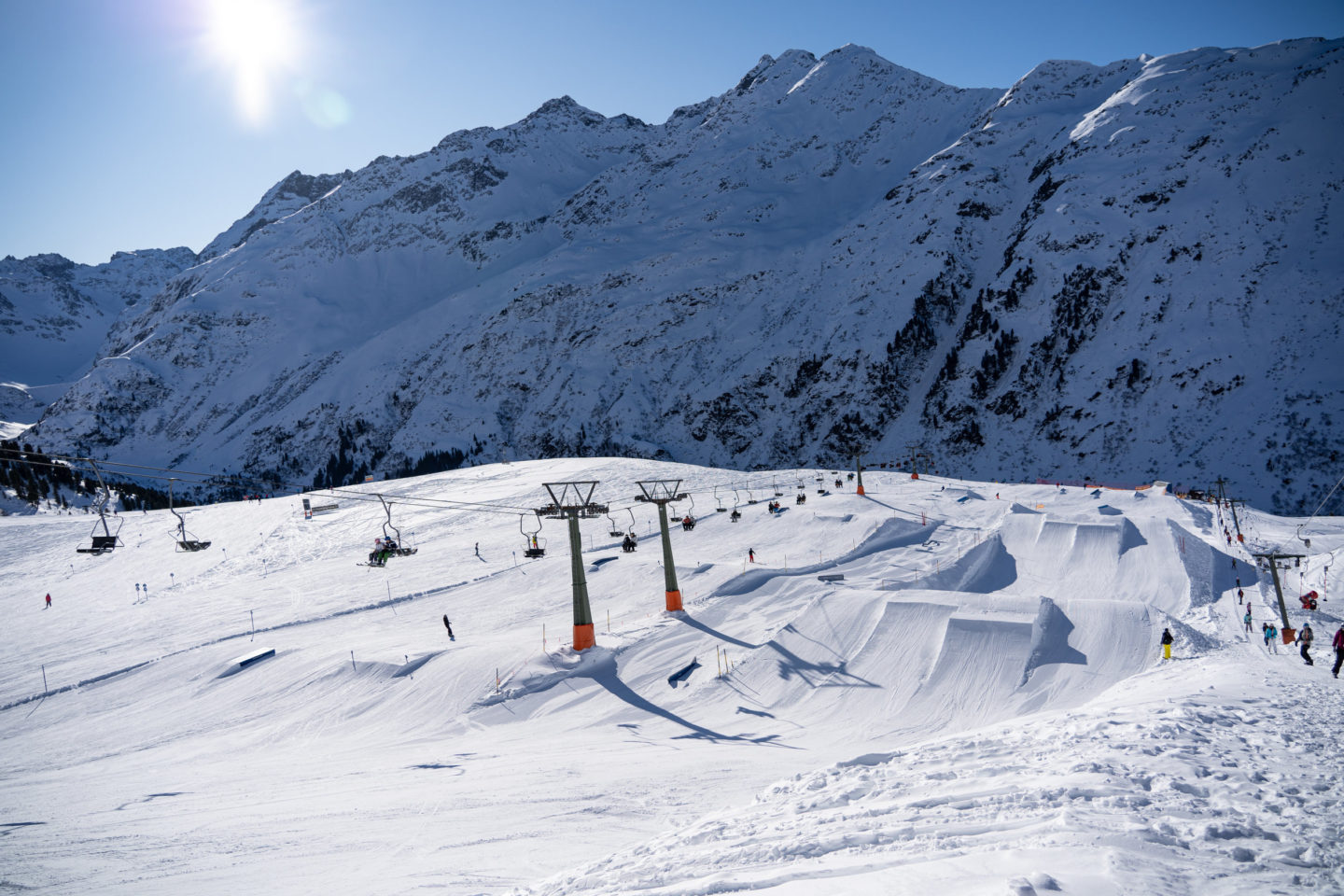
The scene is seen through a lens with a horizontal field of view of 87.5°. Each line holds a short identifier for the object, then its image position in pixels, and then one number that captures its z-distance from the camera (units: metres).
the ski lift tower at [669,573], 37.31
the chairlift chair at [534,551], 36.85
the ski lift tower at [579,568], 33.12
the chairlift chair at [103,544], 31.33
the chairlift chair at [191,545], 33.92
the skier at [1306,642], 22.01
